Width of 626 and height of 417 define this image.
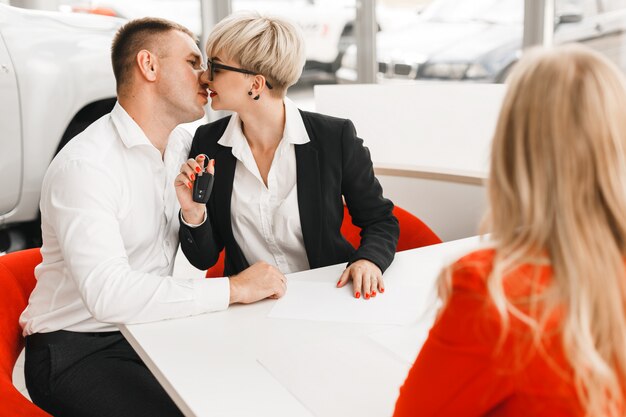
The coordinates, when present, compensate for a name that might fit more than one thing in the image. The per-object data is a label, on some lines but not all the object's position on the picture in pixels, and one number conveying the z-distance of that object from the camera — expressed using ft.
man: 4.97
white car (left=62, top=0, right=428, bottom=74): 15.85
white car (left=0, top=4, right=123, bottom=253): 10.89
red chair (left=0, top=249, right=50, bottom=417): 4.47
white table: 3.73
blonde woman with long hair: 2.48
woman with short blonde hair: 6.52
